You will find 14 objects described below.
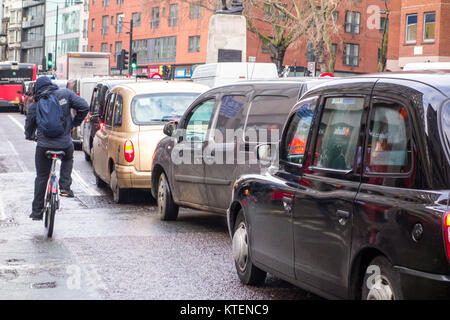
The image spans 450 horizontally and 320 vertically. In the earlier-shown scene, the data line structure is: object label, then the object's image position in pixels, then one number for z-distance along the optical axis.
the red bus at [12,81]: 61.69
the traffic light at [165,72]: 59.84
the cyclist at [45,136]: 10.72
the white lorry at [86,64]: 48.75
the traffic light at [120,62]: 54.23
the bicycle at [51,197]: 10.27
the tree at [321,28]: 39.47
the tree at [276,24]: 43.28
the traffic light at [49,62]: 70.06
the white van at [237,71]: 25.06
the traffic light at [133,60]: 50.70
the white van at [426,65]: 14.87
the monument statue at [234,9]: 31.20
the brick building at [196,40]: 74.38
